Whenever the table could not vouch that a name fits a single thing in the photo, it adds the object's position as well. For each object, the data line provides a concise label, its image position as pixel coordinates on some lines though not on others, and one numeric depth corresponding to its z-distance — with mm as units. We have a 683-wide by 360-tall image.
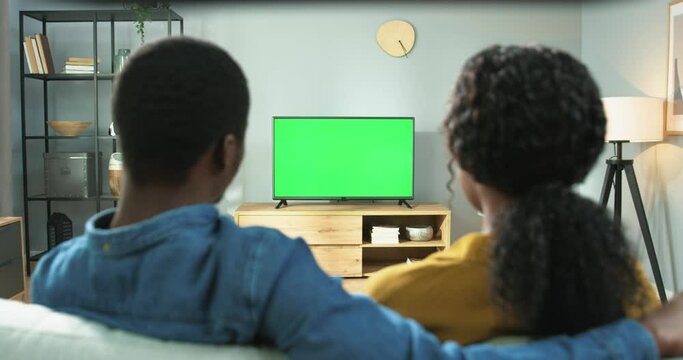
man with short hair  583
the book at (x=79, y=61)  4191
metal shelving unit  4125
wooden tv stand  4082
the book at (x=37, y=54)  4117
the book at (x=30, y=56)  4120
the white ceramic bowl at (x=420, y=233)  4148
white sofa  602
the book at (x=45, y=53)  4125
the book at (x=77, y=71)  4168
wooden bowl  4164
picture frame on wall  3391
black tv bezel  4223
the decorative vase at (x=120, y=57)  4141
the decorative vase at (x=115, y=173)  4164
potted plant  4113
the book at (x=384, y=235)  4102
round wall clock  4520
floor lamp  3312
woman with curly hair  641
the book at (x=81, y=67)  4181
